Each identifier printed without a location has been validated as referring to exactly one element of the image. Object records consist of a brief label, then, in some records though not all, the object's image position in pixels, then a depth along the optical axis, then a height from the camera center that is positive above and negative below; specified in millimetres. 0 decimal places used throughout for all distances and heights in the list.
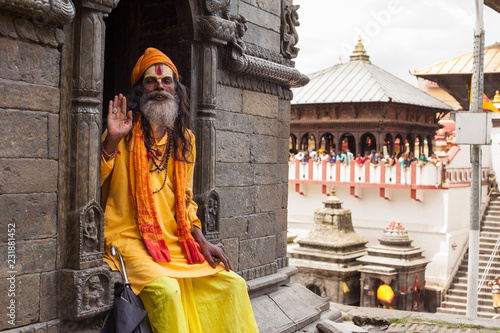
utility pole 10156 +342
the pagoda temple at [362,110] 26625 +3476
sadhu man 3934 -185
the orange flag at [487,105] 12122 +1671
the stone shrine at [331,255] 18125 -2182
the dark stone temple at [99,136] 3424 +330
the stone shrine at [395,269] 17859 -2505
